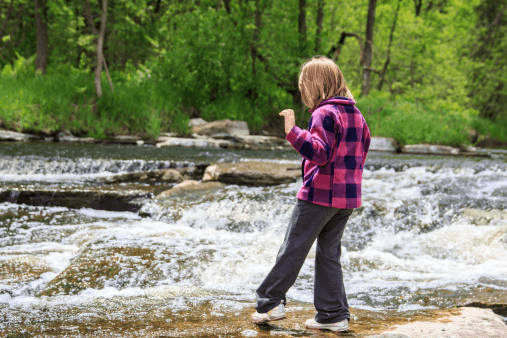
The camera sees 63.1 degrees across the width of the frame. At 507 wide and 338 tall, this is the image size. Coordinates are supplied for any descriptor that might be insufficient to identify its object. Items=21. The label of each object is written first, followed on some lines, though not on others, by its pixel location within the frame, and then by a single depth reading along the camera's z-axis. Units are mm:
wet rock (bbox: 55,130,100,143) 12836
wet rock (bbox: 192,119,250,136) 15312
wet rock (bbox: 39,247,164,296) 3537
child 2412
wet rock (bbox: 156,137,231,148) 13245
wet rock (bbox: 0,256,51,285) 3580
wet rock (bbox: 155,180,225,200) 6578
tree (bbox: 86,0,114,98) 13671
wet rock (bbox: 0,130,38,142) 11883
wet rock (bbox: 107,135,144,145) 13258
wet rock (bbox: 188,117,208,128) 15930
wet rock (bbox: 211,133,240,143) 14814
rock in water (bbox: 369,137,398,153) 15094
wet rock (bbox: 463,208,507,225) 5734
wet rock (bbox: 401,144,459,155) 14570
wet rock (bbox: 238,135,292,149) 14716
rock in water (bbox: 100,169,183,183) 8086
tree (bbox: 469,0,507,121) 24641
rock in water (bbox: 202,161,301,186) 7711
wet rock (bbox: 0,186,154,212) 6379
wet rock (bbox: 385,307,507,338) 2338
